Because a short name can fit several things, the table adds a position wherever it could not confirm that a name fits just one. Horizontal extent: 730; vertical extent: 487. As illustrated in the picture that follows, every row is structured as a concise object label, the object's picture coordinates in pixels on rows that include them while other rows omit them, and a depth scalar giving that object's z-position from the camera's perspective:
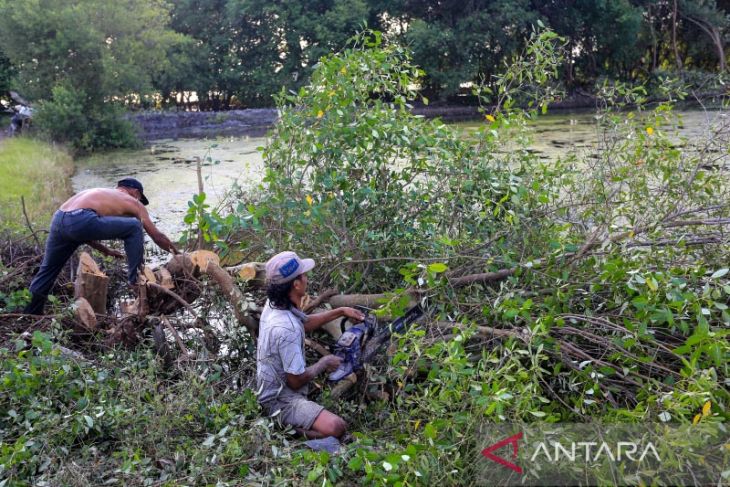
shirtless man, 5.11
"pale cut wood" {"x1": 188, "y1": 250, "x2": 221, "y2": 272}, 4.64
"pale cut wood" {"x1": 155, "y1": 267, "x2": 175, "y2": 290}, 4.82
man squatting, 3.50
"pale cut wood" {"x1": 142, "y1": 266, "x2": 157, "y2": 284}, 4.82
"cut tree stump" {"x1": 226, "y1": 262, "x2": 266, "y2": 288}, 4.38
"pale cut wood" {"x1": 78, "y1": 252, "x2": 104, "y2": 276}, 4.88
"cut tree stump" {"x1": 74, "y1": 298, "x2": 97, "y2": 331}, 4.54
